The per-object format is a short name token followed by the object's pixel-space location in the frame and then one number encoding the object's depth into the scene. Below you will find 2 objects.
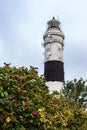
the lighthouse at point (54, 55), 44.53
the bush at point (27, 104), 9.98
